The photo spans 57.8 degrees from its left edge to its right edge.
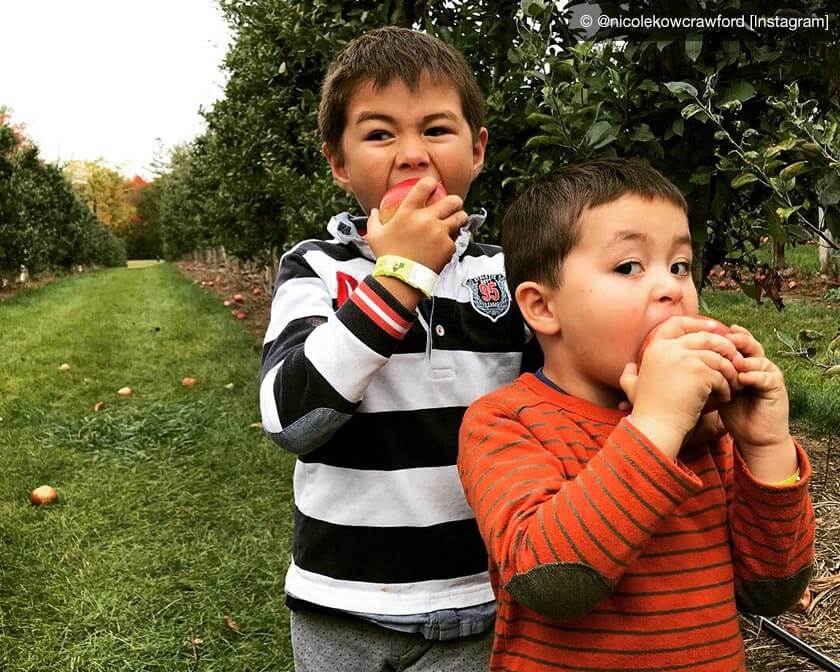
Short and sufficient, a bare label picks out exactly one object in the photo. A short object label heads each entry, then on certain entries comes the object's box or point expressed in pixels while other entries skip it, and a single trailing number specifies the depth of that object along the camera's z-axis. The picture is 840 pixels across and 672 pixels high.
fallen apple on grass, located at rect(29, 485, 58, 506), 3.86
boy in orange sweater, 0.82
